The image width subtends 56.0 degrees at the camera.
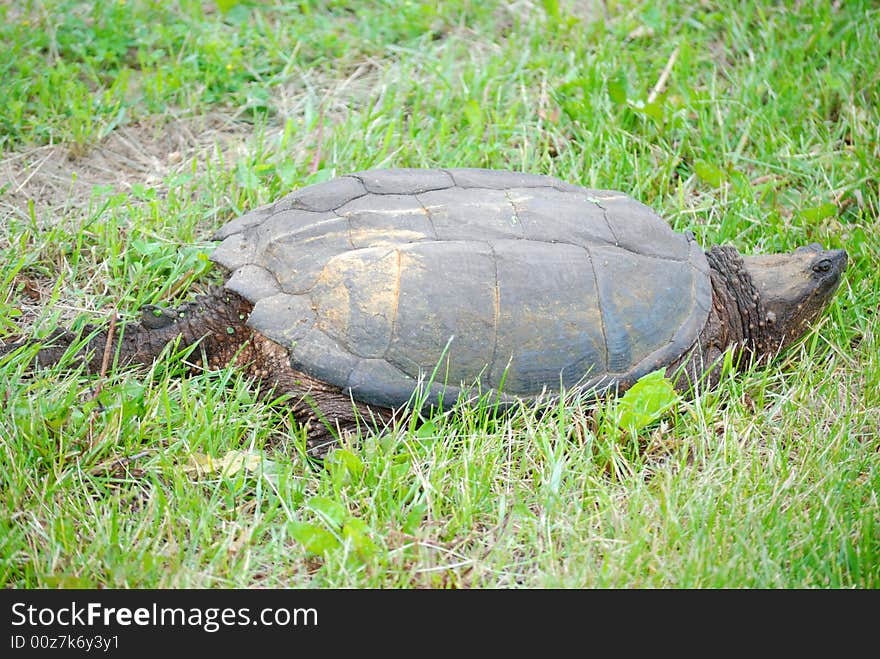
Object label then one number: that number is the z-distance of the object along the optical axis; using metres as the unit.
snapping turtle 2.63
